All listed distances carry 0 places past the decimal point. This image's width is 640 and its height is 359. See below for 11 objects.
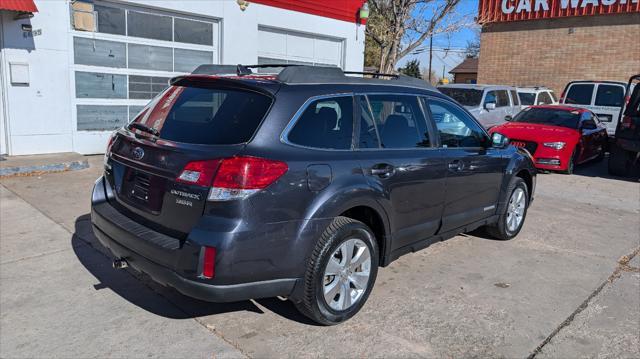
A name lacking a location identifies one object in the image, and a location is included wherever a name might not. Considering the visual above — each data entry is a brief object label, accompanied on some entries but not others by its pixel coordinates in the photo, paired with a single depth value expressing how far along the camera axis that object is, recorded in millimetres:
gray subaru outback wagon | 3162
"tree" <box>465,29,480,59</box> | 58509
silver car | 13143
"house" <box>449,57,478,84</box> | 52794
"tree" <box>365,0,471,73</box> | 14500
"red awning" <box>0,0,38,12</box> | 8141
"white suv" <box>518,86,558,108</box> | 16547
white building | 9141
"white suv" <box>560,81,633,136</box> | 14695
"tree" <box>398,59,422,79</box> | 44538
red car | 10641
